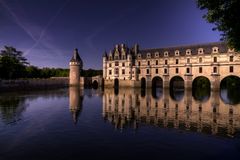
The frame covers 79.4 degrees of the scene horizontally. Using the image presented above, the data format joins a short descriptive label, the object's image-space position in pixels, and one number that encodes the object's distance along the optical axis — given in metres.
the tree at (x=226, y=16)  8.73
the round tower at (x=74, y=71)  61.48
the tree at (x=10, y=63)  46.35
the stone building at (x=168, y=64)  37.36
